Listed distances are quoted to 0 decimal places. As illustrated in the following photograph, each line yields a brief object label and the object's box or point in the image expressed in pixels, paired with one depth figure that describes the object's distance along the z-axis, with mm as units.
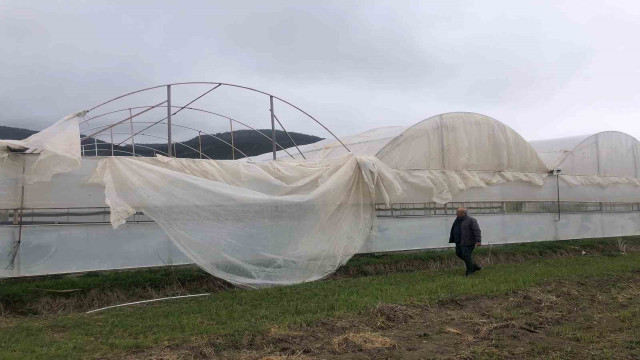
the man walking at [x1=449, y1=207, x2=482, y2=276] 9961
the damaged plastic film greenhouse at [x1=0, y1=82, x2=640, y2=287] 7551
